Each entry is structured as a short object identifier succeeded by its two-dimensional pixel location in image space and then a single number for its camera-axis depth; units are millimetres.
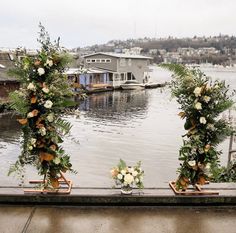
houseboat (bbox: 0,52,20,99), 31309
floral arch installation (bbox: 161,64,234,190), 4754
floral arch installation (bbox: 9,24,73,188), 4516
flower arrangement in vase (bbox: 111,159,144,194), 4672
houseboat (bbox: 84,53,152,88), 52000
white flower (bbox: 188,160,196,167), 4738
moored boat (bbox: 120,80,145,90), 52469
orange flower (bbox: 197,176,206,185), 4816
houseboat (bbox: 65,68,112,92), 45956
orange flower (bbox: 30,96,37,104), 4461
